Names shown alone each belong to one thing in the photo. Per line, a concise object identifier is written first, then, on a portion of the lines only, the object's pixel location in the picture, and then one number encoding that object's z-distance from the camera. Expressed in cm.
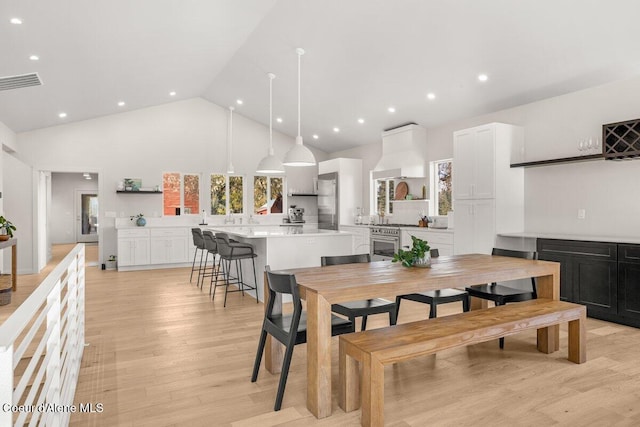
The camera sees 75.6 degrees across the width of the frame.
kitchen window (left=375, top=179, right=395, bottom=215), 847
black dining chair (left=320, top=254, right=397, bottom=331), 305
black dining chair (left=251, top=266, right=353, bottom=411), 254
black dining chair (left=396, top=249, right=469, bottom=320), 345
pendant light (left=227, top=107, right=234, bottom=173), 936
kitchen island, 526
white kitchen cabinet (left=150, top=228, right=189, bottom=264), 835
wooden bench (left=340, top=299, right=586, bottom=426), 224
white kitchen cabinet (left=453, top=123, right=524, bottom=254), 551
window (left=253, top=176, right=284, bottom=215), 983
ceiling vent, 483
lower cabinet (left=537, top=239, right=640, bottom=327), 413
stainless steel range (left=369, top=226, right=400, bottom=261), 716
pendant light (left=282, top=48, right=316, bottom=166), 495
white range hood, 729
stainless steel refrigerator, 905
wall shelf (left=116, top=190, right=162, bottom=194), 845
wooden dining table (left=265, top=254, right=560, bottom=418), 244
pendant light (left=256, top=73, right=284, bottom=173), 562
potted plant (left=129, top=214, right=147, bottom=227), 851
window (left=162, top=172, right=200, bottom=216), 904
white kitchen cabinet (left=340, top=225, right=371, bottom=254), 799
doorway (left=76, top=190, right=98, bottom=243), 1361
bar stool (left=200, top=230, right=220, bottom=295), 574
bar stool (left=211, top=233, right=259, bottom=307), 524
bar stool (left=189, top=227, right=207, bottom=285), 628
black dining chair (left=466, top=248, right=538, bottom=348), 355
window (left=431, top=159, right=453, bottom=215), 704
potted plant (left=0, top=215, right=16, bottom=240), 540
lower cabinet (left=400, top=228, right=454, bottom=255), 625
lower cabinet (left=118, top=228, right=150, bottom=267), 807
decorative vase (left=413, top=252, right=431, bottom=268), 326
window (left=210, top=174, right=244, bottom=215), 943
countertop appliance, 973
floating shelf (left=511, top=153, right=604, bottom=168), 461
